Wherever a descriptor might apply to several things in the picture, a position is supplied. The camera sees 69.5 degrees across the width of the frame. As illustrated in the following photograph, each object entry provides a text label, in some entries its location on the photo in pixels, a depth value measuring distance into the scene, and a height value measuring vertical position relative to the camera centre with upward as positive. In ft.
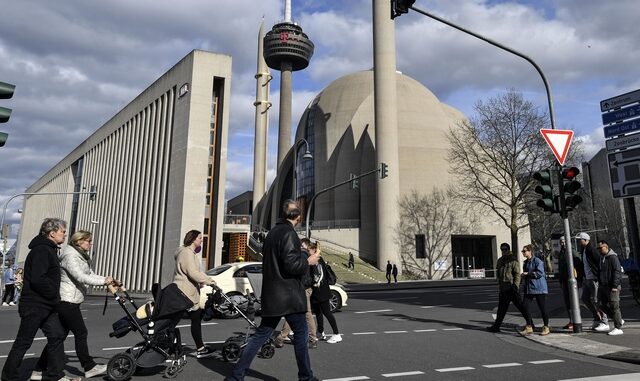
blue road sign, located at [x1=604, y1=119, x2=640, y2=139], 27.96 +8.67
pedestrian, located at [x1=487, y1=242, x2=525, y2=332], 28.89 -0.81
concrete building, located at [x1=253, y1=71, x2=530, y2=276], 161.44 +41.85
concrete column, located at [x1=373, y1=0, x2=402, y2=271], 147.43 +45.45
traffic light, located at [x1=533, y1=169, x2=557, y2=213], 30.00 +5.09
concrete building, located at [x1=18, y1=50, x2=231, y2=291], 85.87 +20.32
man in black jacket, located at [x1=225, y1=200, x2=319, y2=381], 14.64 -0.87
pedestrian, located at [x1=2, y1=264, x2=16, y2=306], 64.13 -2.64
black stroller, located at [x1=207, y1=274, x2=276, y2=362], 20.25 -3.21
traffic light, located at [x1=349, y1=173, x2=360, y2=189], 86.07 +15.65
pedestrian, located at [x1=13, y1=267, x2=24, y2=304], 66.22 -2.18
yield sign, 29.50 +8.18
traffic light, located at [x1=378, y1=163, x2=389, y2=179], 78.24 +16.53
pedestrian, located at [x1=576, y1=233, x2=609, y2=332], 29.07 -0.68
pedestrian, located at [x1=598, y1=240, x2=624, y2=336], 27.40 -0.81
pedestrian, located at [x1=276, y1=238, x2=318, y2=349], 23.98 -3.43
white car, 40.04 -0.67
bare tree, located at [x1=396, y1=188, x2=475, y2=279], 149.99 +13.37
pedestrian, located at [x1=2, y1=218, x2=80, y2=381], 15.52 -1.34
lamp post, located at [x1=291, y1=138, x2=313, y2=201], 217.77 +58.47
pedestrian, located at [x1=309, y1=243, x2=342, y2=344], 26.07 -1.58
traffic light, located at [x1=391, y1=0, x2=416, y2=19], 27.94 +15.72
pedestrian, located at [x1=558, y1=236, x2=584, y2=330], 29.27 -0.19
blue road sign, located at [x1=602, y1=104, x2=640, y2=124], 28.12 +9.58
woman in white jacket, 16.70 -0.86
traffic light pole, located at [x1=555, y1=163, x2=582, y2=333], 28.12 +0.20
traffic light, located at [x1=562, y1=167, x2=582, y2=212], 29.25 +5.13
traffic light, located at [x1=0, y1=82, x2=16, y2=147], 19.34 +6.61
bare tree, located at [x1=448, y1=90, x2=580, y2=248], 105.91 +28.55
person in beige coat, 19.53 -0.41
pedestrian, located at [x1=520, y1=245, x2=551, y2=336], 28.50 -1.22
